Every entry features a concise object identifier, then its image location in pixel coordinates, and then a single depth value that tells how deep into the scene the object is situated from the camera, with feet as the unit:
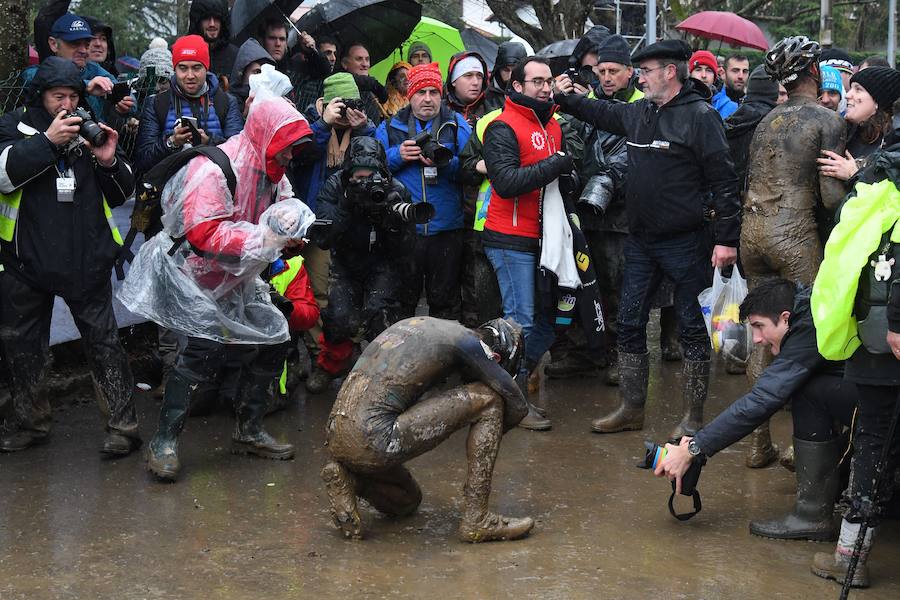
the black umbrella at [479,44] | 41.09
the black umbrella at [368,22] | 29.92
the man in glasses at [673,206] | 20.53
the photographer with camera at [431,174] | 24.59
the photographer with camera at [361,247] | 22.67
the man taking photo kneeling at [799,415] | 16.14
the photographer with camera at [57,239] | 19.34
